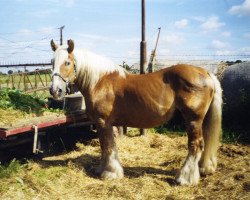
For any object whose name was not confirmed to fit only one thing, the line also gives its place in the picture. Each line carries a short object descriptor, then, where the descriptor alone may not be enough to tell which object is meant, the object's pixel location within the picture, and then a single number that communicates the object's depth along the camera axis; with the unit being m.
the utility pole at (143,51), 7.79
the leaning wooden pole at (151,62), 9.23
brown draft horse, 4.95
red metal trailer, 4.83
